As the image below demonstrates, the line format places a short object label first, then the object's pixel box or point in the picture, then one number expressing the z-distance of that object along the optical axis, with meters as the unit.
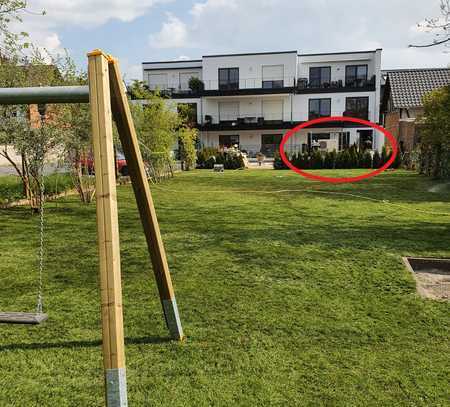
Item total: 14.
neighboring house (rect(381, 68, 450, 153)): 25.75
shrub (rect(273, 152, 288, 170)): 24.45
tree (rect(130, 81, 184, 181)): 16.62
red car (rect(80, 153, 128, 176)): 10.57
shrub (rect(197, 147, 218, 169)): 25.55
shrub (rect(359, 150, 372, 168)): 23.92
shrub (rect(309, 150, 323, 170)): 24.27
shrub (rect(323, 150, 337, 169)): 24.23
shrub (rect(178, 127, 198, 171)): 21.05
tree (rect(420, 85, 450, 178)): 14.17
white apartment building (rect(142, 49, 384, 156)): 40.06
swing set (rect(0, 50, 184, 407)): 2.11
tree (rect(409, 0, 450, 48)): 8.18
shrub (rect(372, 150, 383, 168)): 23.70
